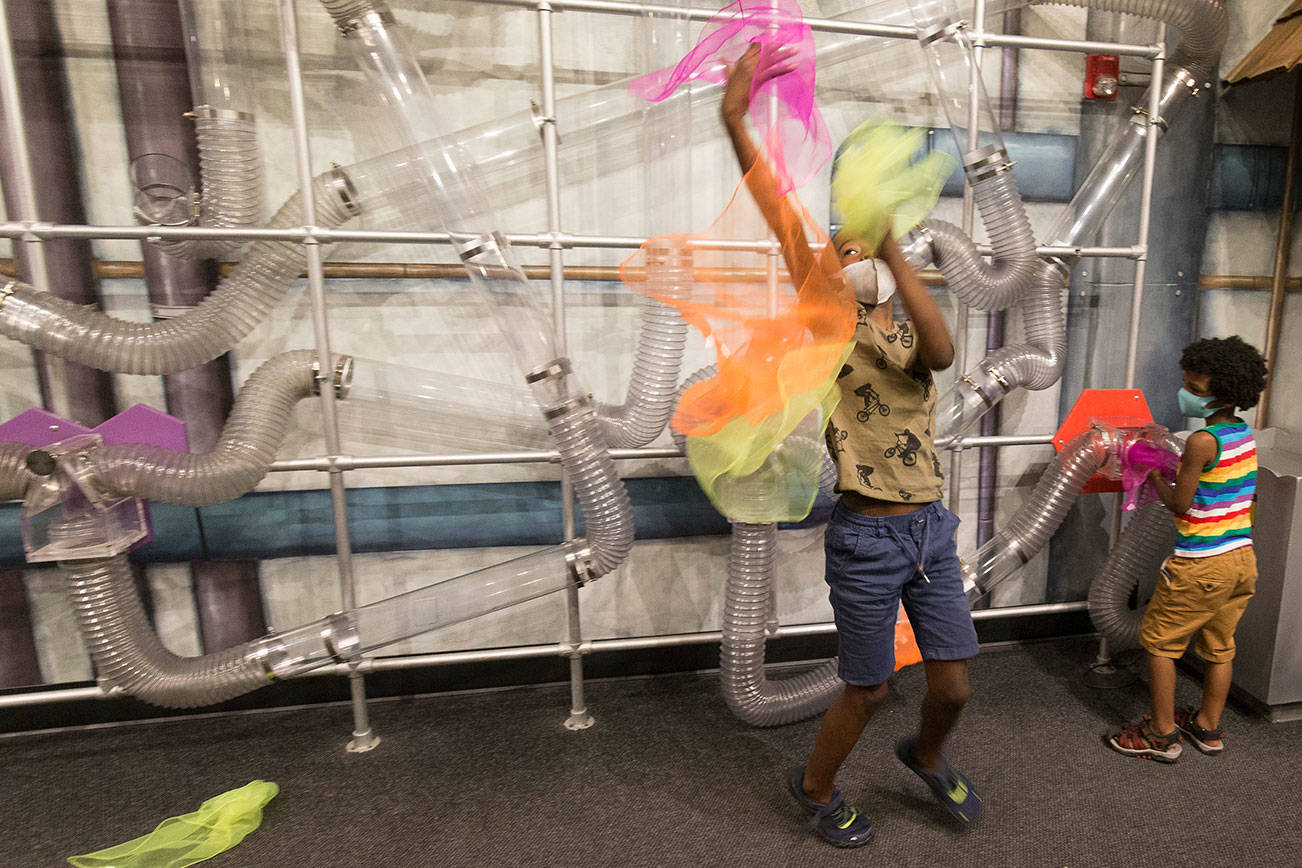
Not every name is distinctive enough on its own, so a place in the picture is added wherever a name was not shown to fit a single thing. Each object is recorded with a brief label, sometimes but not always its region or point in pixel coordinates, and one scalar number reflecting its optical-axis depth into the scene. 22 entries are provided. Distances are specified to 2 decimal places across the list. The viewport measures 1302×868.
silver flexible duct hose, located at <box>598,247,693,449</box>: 1.33
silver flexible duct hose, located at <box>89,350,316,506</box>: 1.43
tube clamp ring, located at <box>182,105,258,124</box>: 1.42
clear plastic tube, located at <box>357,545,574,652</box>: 1.59
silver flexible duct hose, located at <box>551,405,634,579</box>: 1.49
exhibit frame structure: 1.41
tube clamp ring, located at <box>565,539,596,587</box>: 1.61
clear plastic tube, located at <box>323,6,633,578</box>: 1.41
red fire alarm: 1.91
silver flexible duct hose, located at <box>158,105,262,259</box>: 1.42
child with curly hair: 1.51
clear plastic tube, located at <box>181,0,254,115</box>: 1.54
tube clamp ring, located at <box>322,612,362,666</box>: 1.58
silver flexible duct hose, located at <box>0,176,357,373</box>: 1.35
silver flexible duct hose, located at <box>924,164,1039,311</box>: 1.65
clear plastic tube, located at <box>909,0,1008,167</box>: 1.62
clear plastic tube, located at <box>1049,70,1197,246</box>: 1.82
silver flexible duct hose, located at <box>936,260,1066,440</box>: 1.78
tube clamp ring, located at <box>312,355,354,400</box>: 1.55
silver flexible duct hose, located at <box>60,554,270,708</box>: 1.46
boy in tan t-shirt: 1.20
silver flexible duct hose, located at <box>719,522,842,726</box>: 1.63
